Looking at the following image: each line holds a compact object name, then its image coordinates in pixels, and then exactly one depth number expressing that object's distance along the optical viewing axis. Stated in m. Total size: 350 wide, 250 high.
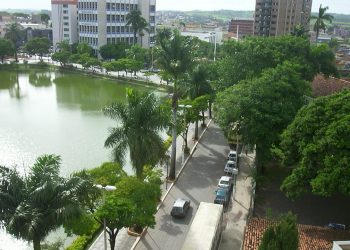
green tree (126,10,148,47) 78.19
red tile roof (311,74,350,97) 37.09
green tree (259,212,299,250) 14.77
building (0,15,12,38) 119.14
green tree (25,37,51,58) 86.25
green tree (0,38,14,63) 78.12
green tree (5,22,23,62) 92.62
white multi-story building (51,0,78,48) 96.38
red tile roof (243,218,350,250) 17.91
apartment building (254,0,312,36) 105.69
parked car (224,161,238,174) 29.22
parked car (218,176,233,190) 26.12
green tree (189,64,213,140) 34.12
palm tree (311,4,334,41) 61.50
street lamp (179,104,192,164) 30.30
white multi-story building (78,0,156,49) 86.75
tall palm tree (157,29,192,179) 25.53
